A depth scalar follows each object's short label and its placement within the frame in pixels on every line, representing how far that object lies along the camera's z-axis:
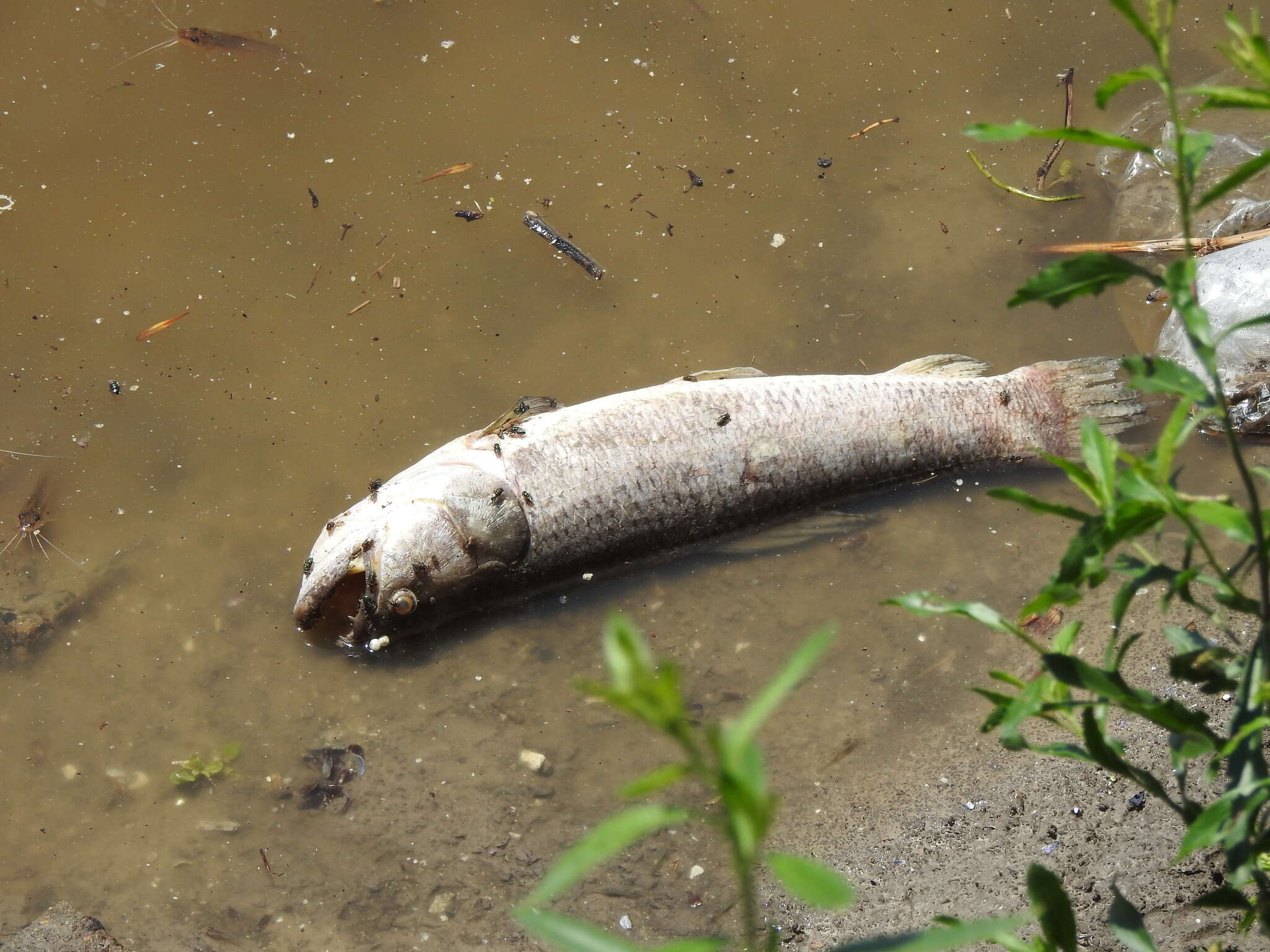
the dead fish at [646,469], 4.45
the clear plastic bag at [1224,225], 4.78
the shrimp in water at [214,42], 5.66
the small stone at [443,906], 4.00
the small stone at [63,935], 3.86
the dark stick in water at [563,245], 5.22
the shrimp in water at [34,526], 4.75
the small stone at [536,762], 4.39
